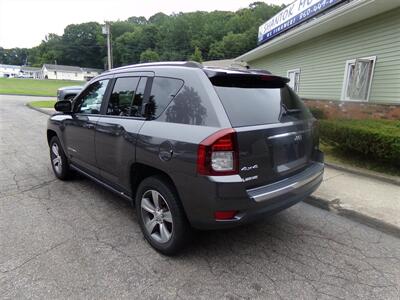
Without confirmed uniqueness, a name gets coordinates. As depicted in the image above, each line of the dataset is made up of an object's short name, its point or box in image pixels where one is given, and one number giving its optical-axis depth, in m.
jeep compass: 2.28
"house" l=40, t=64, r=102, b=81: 90.95
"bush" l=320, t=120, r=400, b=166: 4.83
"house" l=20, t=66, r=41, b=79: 102.31
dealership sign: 9.99
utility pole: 22.53
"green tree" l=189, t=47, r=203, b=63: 47.82
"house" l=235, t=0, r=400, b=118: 7.07
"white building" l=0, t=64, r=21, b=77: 106.05
